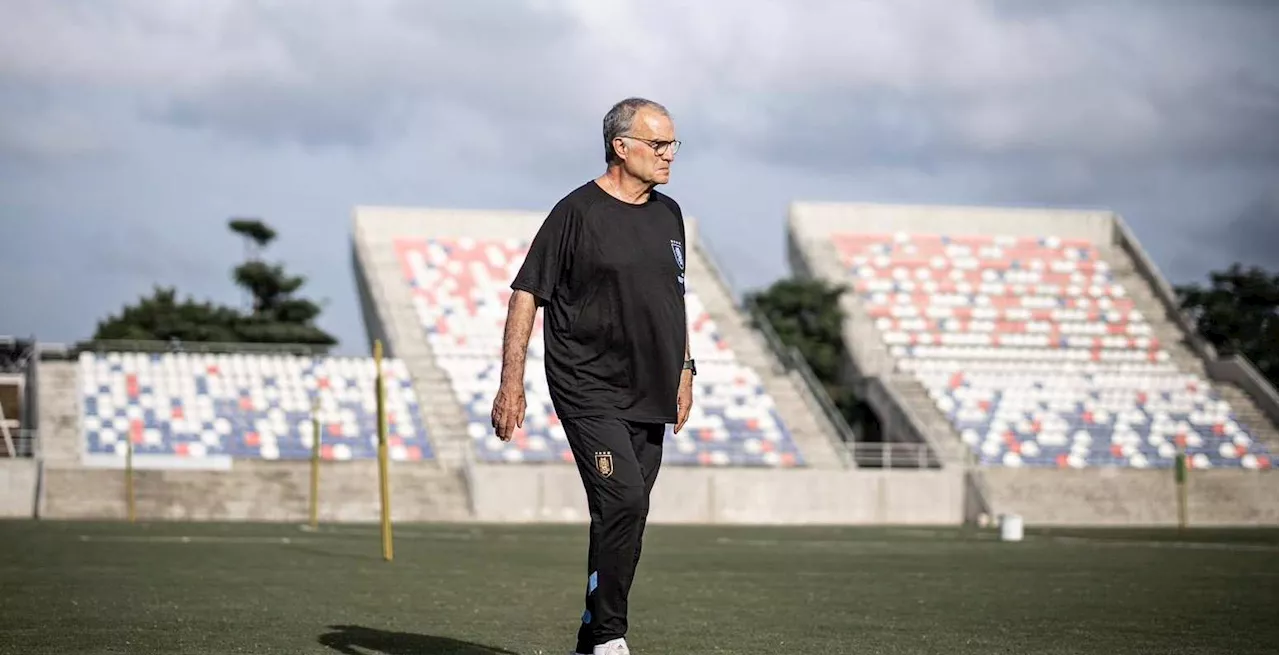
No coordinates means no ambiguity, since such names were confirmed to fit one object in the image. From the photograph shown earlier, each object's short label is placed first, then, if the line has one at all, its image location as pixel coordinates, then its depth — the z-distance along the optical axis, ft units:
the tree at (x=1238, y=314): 139.91
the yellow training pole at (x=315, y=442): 86.17
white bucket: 71.72
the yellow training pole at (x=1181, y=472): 87.85
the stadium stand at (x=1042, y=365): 108.47
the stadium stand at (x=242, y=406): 103.30
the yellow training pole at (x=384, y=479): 47.98
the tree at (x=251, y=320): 153.89
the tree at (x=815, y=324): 130.93
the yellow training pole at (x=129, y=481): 91.48
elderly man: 18.13
